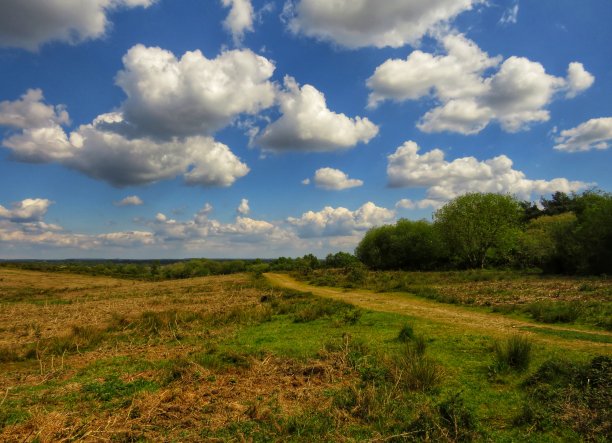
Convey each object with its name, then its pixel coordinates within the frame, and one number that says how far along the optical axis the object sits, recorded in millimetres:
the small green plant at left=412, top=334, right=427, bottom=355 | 13146
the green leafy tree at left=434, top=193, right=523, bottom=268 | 61562
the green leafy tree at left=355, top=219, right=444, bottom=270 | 73938
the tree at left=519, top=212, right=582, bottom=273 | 41384
